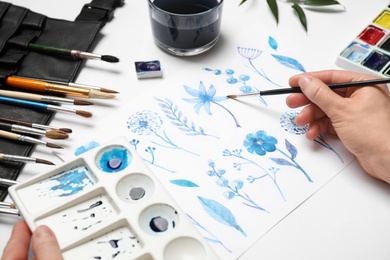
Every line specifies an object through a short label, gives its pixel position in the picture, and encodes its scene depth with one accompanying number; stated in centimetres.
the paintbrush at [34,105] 80
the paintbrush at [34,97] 81
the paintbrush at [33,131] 75
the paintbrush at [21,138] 75
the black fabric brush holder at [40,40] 84
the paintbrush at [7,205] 67
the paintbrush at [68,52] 88
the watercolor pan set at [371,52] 90
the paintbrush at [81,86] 83
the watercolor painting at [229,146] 69
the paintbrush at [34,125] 77
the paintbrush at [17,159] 71
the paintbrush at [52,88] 82
